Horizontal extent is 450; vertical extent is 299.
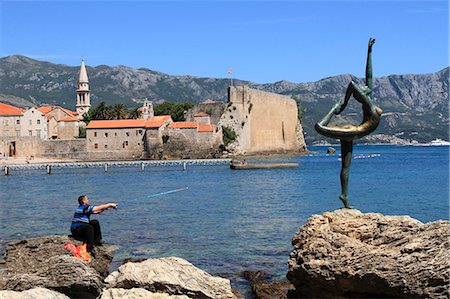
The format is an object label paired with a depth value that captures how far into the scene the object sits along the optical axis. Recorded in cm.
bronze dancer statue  874
